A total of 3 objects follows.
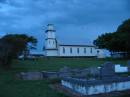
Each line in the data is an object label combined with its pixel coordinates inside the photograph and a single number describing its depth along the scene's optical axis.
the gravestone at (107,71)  8.06
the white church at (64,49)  36.16
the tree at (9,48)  12.57
